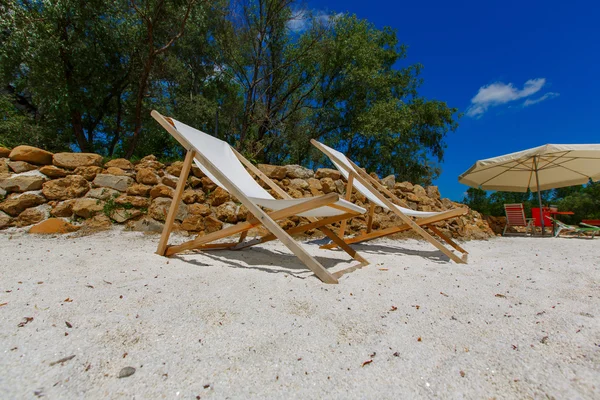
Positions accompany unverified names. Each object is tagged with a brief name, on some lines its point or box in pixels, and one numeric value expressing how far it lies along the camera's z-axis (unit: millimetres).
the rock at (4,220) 3168
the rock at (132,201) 3631
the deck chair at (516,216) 6125
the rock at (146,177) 3904
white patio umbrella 5047
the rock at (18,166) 3557
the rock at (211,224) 3770
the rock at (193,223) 3654
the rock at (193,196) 3926
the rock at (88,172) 3764
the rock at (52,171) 3619
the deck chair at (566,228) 5412
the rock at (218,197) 4012
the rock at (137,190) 3756
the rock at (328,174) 4906
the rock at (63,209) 3367
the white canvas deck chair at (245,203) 1926
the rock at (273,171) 4461
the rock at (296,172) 4688
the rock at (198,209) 3814
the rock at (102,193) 3650
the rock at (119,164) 3977
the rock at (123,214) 3531
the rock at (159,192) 3799
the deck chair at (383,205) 2840
